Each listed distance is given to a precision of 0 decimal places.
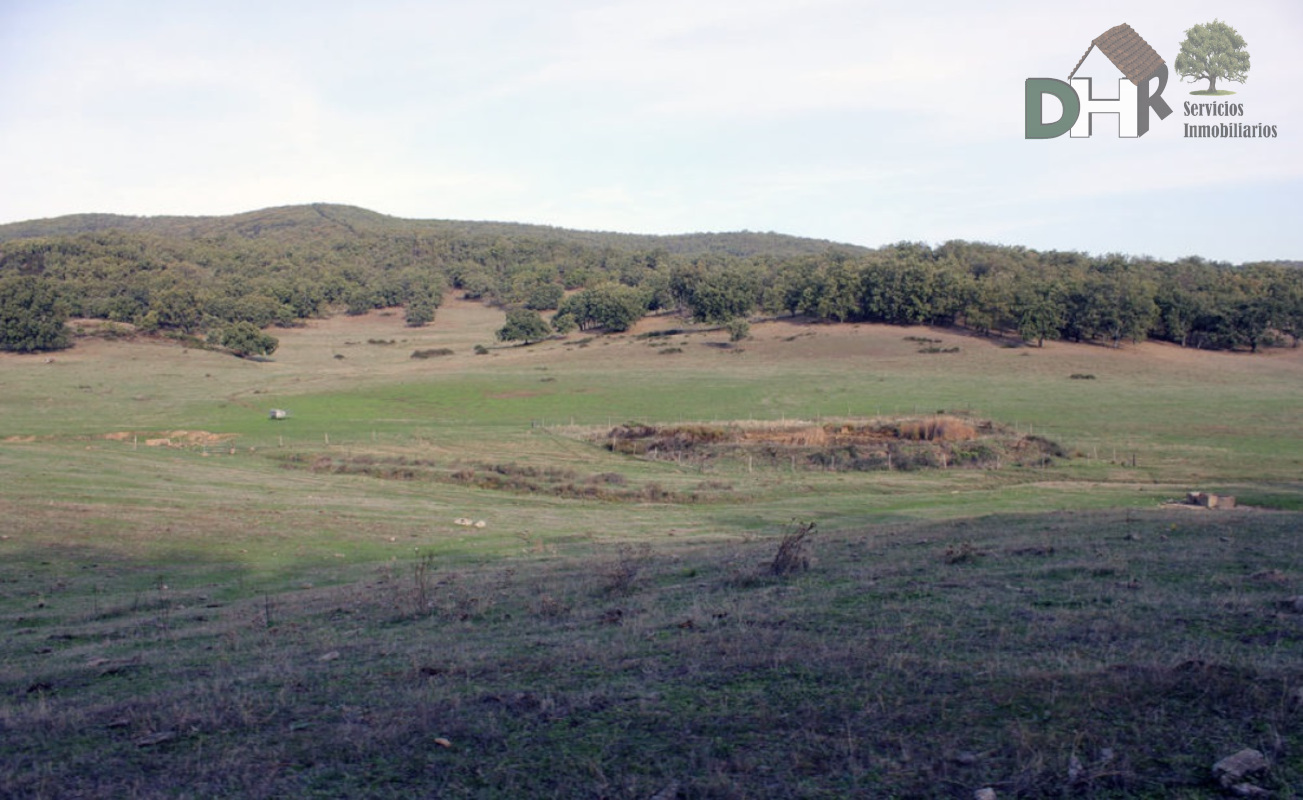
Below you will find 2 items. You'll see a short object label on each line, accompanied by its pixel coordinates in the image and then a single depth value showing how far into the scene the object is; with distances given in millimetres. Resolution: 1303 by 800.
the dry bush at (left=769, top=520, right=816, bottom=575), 15469
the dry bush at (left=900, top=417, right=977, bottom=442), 55531
